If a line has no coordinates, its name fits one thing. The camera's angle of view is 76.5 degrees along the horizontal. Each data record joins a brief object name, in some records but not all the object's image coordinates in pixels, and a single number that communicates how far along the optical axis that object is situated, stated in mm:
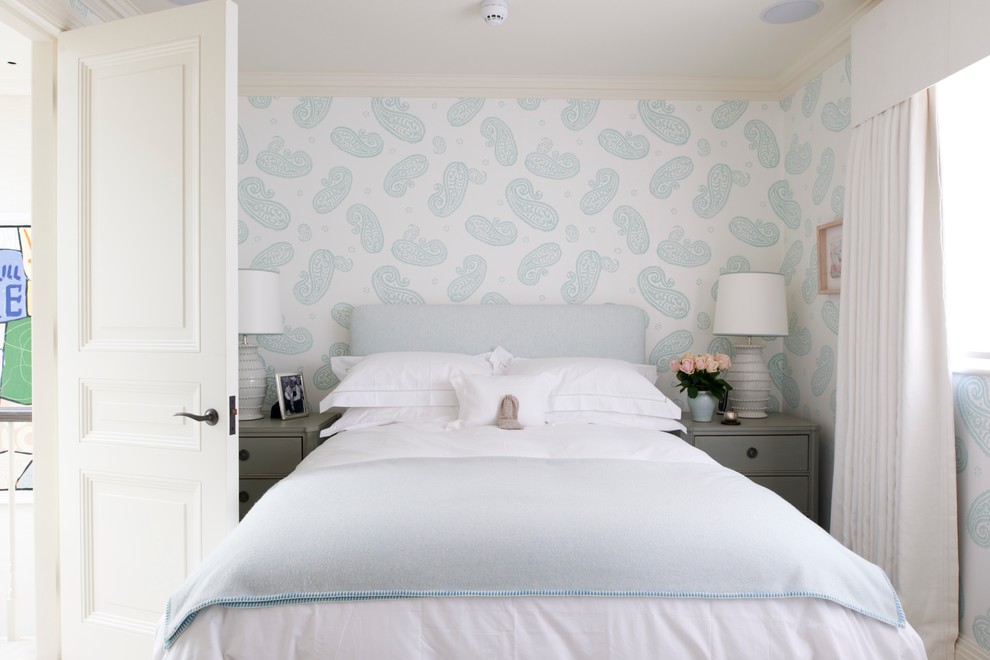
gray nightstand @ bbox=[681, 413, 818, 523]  2980
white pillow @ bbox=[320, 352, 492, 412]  2920
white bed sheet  1357
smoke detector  2627
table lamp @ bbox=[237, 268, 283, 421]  3107
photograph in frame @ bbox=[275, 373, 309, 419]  3156
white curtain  2213
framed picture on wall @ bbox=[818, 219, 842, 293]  2995
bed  1371
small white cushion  2721
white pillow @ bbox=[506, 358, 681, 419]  2885
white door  1966
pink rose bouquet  3146
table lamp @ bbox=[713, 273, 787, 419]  3168
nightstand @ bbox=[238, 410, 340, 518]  2922
